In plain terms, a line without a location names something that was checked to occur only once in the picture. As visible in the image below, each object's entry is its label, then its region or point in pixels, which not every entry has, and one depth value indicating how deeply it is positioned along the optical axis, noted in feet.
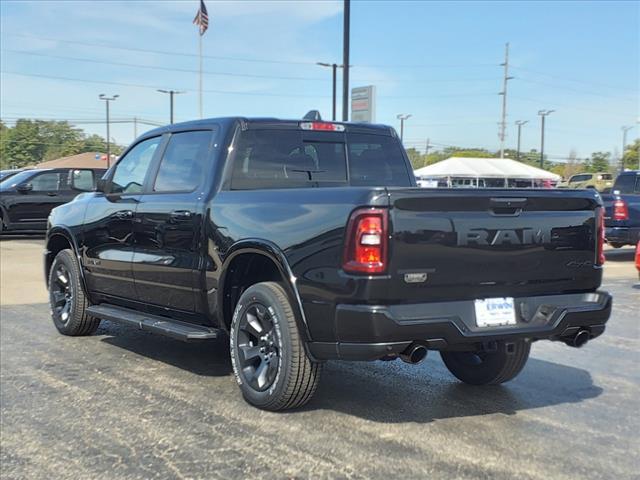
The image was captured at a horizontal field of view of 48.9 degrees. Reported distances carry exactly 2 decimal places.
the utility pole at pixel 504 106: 215.92
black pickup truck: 12.35
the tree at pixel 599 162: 334.07
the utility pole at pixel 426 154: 362.45
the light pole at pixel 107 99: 211.72
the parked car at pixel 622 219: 45.27
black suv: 56.54
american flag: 113.60
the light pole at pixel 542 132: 270.96
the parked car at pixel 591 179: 148.22
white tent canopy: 164.55
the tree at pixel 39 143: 306.55
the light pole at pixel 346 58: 51.72
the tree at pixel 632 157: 294.35
